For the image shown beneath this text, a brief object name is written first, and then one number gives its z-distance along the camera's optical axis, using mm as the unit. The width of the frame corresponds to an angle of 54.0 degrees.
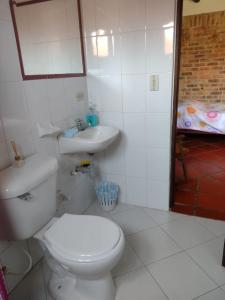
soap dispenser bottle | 2041
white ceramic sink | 1652
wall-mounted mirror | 1602
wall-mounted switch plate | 1790
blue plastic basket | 2143
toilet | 1100
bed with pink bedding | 3553
